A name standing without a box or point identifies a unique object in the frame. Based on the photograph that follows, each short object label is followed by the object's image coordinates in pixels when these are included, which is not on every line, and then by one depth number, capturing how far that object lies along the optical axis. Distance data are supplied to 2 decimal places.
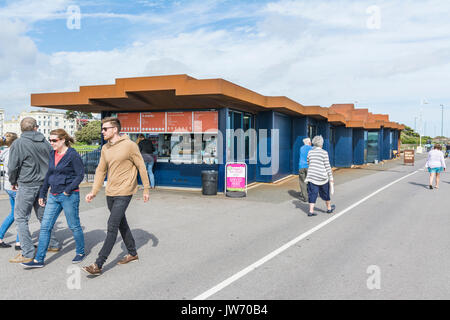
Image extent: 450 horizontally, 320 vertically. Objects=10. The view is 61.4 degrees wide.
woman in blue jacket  4.69
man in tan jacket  4.52
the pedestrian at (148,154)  12.36
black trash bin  11.11
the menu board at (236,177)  10.94
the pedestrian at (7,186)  5.44
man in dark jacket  4.96
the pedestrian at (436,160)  12.62
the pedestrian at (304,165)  10.04
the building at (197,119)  10.31
